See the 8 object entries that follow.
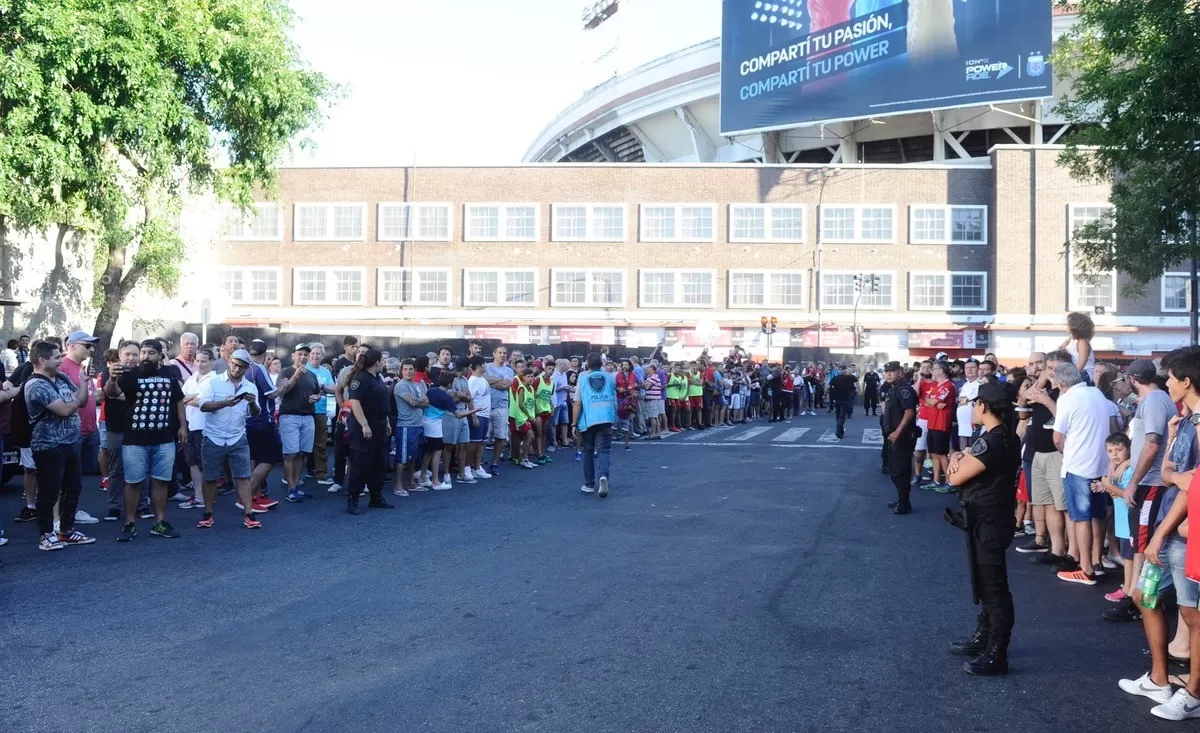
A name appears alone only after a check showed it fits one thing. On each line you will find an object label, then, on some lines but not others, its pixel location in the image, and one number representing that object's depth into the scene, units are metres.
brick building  50.88
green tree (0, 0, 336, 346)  20.11
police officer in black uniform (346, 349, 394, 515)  11.98
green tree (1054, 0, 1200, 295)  14.91
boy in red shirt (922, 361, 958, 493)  14.36
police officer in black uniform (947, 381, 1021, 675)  6.12
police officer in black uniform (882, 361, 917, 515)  12.45
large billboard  47.25
